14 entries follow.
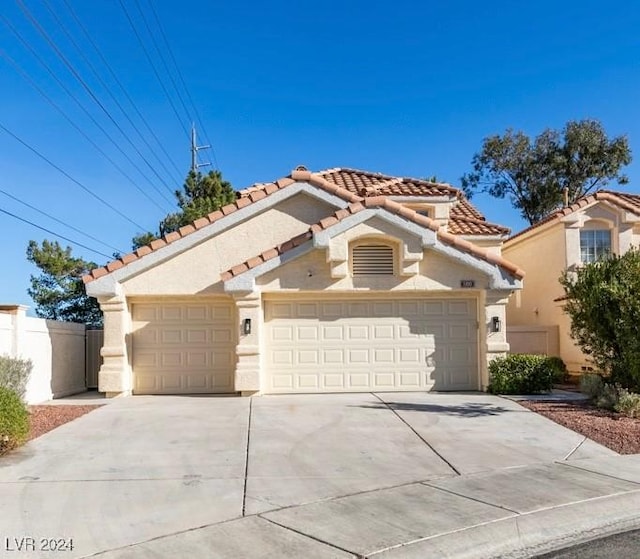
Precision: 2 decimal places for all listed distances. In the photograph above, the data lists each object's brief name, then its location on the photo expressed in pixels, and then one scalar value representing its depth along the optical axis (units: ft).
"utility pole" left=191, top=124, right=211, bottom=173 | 109.47
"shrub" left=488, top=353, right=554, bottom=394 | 45.49
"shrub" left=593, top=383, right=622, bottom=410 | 38.58
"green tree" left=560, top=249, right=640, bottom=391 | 38.63
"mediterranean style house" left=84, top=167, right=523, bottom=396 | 45.62
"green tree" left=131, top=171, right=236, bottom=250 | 76.33
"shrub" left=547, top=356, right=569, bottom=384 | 51.25
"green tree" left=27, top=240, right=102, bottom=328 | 76.79
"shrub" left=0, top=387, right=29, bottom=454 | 26.40
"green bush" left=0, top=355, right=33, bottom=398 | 36.40
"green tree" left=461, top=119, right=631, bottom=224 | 117.29
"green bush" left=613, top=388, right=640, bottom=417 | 36.55
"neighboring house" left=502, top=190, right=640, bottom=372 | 61.77
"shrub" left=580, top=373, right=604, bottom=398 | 40.94
